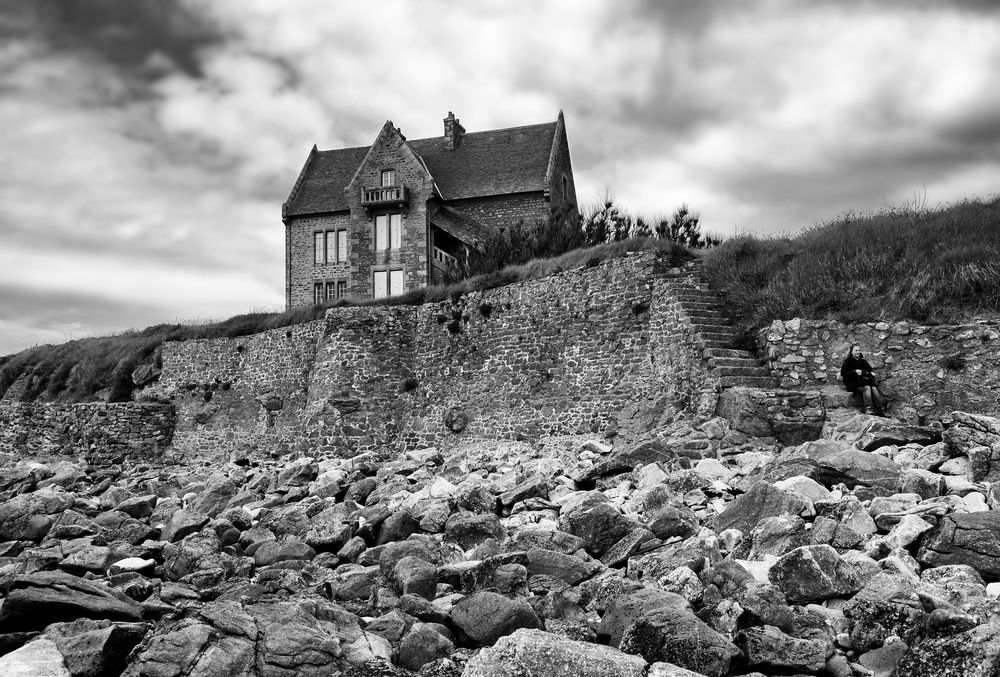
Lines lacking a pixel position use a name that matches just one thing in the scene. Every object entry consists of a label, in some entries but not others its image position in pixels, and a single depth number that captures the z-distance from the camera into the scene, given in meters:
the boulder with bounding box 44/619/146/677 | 6.52
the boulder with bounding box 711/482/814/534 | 8.97
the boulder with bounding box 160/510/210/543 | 12.11
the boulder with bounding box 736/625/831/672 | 6.00
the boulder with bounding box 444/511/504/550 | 10.05
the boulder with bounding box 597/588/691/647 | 6.71
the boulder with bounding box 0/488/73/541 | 13.34
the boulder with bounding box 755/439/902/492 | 9.94
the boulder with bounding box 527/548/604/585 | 8.43
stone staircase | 15.72
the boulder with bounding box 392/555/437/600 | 8.47
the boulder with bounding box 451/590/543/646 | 7.02
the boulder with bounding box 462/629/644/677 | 5.76
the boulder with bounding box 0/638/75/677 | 6.35
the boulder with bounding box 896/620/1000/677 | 5.41
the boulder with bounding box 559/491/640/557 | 9.30
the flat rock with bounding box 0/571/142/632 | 7.54
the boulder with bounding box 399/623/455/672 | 6.77
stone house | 33.28
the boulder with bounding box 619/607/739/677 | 6.09
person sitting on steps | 14.27
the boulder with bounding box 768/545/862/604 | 7.01
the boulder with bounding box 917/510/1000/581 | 7.22
